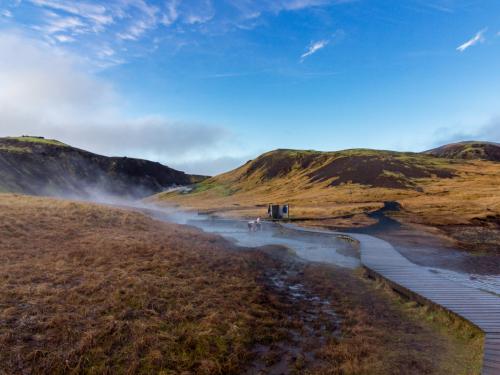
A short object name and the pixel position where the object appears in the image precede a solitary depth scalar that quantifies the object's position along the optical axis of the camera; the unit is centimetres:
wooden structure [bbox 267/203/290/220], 5226
